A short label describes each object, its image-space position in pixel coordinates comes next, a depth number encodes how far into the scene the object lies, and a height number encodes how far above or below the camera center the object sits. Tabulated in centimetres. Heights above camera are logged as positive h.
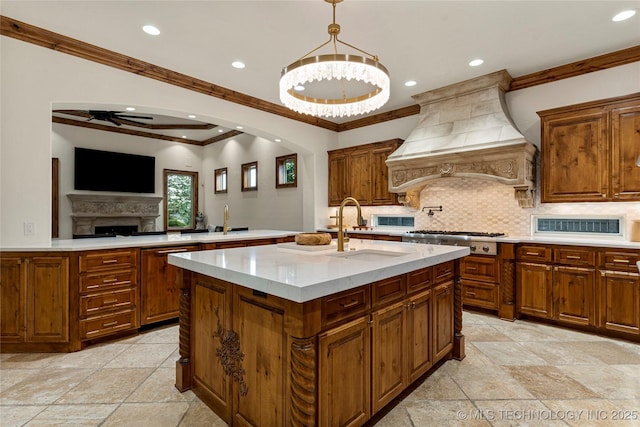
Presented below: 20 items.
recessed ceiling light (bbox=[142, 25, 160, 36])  298 +176
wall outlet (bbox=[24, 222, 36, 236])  294 -13
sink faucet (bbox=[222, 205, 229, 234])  471 -12
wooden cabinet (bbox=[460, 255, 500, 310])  381 -85
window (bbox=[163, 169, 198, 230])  851 +41
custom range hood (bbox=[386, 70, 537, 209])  379 +90
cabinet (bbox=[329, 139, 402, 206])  532 +71
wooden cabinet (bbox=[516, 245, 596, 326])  327 -77
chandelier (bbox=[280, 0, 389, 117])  221 +101
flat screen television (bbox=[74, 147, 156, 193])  700 +100
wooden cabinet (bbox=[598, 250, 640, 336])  303 -78
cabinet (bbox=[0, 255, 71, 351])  285 -78
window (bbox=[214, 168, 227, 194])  838 +90
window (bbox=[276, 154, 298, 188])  652 +91
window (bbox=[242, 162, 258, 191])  747 +90
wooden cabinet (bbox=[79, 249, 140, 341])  301 -79
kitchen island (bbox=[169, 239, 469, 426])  144 -65
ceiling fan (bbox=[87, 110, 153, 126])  579 +185
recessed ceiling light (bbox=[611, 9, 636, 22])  274 +175
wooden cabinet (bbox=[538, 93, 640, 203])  324 +67
